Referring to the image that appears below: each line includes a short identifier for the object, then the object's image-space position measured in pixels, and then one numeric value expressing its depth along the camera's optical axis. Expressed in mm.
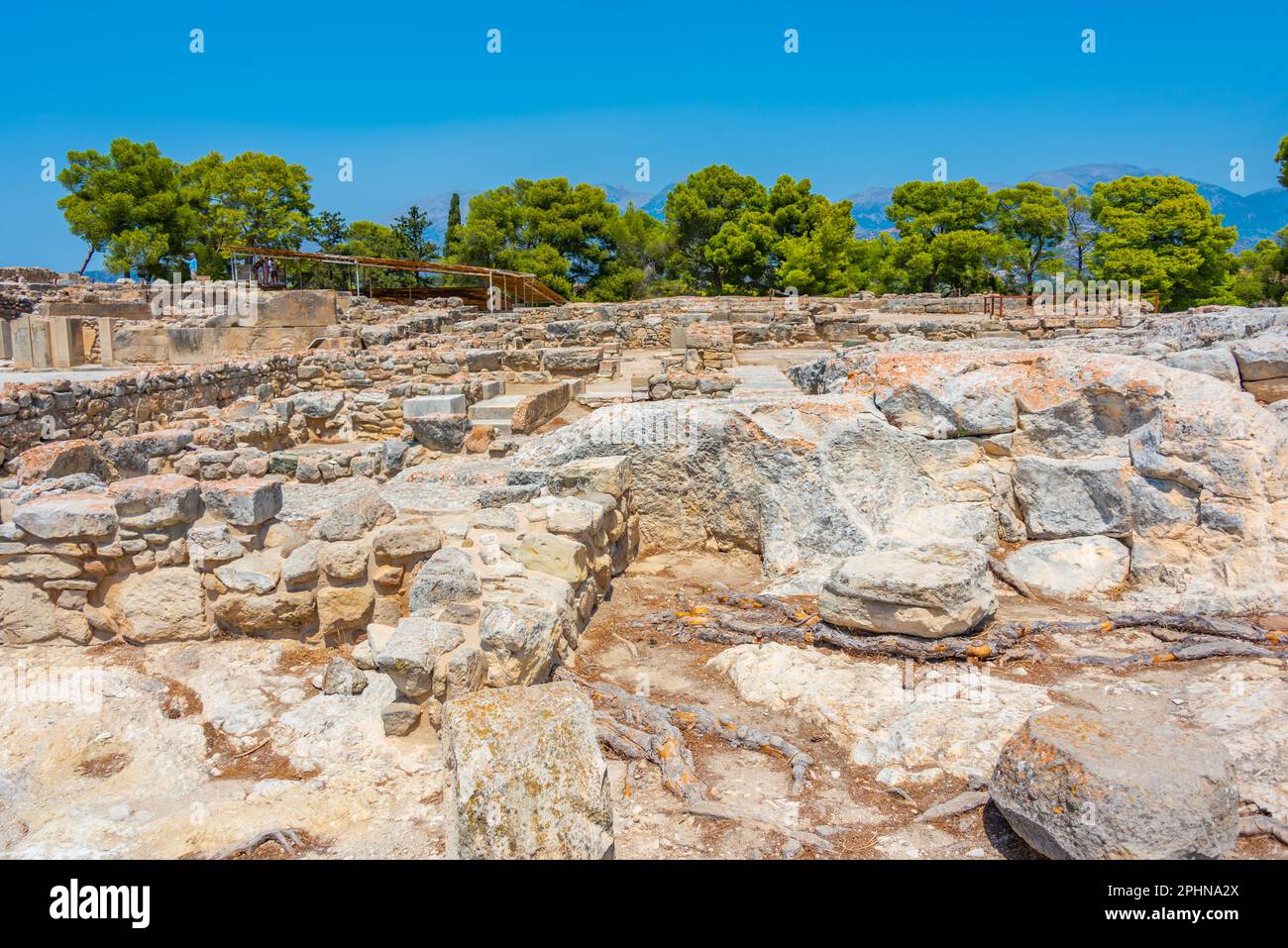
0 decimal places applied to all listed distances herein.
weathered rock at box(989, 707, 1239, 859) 2299
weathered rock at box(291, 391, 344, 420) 9859
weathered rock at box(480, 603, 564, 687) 3570
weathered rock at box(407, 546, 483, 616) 3871
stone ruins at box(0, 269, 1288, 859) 2656
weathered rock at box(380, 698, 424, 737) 3434
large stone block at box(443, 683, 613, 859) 2352
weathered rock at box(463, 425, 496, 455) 8258
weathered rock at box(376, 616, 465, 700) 3402
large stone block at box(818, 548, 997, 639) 3953
